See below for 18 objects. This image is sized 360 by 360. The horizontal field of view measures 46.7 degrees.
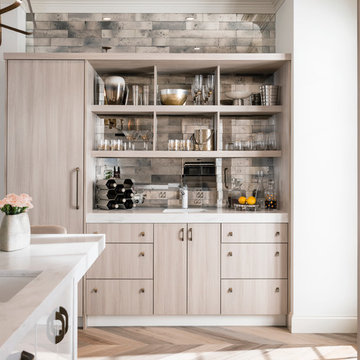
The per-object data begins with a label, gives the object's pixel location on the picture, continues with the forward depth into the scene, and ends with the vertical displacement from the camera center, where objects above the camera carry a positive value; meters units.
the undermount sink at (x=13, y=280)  1.58 -0.38
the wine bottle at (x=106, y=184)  3.55 -0.03
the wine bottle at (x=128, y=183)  3.74 -0.02
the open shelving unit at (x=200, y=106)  3.39 +0.63
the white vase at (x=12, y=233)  1.94 -0.25
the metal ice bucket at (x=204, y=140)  3.56 +0.36
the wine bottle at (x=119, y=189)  3.58 -0.07
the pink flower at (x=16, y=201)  1.96 -0.10
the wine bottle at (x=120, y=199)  3.60 -0.16
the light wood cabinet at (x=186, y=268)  3.34 -0.69
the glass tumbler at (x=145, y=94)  3.61 +0.76
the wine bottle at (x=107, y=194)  3.56 -0.11
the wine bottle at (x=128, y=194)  3.62 -0.11
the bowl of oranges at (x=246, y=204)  3.52 -0.19
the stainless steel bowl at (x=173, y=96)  3.57 +0.73
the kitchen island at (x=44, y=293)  1.13 -0.37
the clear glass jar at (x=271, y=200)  3.62 -0.16
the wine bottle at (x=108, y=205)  3.56 -0.21
